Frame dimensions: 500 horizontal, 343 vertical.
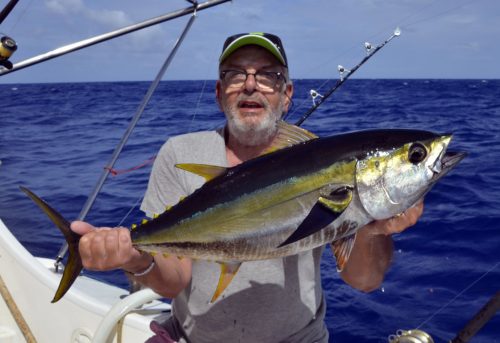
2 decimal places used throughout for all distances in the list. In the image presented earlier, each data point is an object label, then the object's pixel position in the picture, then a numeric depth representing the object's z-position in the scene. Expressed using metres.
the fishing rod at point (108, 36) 3.68
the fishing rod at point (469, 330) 2.32
